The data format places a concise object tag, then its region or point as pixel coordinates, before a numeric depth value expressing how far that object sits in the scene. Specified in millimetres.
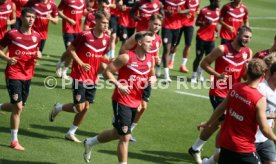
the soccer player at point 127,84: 10430
